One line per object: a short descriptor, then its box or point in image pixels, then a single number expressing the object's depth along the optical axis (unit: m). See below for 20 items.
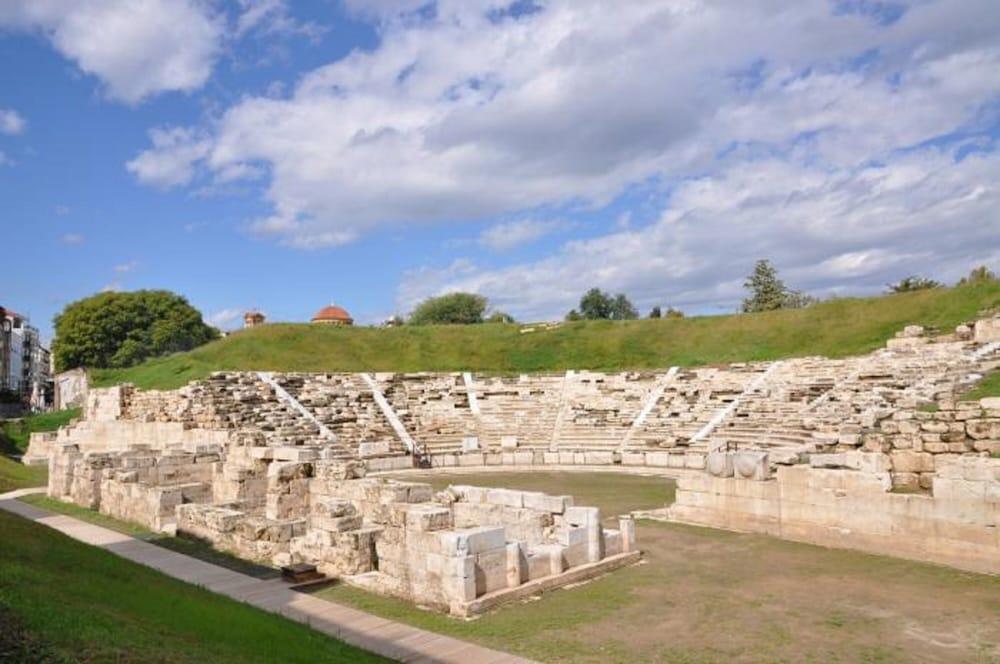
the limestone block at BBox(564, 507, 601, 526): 13.59
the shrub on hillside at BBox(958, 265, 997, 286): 42.04
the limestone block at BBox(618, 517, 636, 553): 14.34
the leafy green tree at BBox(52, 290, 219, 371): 65.69
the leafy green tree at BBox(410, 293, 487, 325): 84.19
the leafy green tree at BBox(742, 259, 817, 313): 64.62
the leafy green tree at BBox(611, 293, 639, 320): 80.19
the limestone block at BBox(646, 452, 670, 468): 29.88
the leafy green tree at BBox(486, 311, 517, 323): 73.06
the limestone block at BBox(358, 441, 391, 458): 32.16
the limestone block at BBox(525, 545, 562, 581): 12.46
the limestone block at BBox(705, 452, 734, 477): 17.20
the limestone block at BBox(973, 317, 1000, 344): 32.06
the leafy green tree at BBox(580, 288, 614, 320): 79.38
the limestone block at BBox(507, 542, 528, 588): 12.02
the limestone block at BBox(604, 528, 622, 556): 14.12
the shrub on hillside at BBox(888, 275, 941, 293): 54.52
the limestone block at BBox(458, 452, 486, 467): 31.98
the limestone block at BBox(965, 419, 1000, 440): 15.31
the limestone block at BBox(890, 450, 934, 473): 16.03
